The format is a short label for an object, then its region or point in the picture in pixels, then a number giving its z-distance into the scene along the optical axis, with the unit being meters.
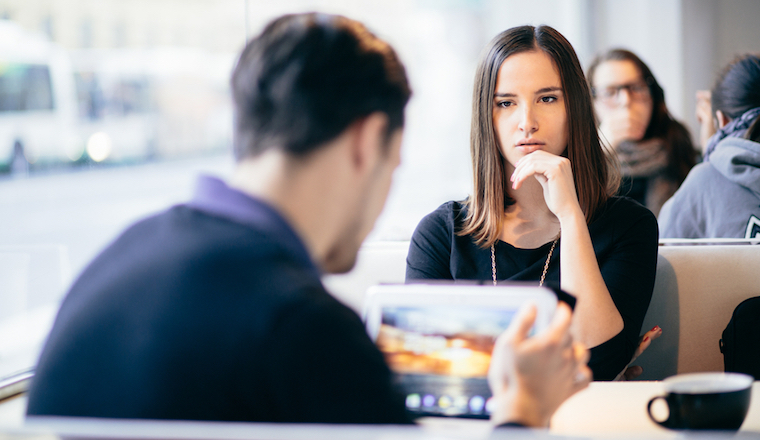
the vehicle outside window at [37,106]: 3.80
